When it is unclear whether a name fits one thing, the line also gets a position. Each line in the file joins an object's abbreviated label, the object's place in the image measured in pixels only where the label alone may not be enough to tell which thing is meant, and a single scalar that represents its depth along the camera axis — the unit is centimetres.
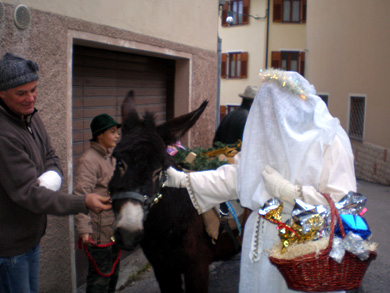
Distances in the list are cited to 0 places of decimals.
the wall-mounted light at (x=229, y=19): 1395
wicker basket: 186
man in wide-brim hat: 487
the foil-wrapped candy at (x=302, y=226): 193
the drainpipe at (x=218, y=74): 715
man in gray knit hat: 198
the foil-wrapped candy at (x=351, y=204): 198
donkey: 208
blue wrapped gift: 191
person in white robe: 212
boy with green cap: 313
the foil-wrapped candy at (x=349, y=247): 186
